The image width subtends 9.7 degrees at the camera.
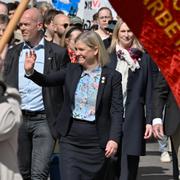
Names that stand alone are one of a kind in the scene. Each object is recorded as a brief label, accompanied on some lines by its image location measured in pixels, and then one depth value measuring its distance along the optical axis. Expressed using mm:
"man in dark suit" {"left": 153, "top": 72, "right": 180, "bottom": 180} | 9693
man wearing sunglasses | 12946
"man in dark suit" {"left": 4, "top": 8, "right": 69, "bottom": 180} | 9936
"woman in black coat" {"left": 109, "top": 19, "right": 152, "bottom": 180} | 10528
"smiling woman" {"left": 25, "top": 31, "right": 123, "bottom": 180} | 8853
